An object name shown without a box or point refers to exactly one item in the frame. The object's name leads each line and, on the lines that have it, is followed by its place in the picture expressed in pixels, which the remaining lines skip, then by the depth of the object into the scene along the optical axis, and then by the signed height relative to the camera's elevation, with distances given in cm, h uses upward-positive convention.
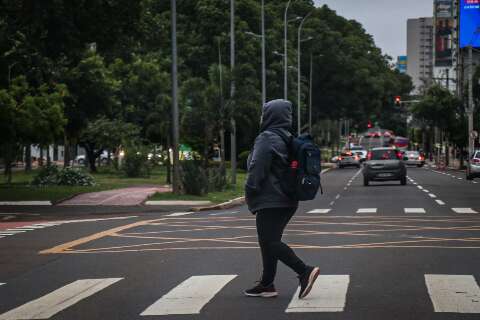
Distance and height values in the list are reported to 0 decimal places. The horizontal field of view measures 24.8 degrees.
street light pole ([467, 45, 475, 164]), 7156 +190
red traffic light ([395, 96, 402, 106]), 8588 +290
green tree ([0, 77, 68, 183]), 3853 +90
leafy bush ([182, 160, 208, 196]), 3391 -127
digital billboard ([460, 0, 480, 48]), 11194 +1229
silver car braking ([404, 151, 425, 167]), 8994 -177
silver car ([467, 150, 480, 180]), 5203 -143
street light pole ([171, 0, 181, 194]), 3284 +115
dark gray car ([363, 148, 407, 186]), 4525 -113
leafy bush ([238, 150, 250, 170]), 6446 -125
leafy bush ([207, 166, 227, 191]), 3759 -139
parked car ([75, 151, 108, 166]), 9927 -178
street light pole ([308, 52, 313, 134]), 8562 +317
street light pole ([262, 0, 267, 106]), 4858 +287
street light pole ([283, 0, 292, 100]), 6091 +385
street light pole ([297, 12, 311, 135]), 7064 +300
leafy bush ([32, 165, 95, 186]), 4116 -140
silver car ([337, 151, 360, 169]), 8600 -172
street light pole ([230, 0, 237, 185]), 3894 +66
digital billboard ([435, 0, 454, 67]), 16282 +1533
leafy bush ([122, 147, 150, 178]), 5264 -115
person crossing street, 1012 -53
